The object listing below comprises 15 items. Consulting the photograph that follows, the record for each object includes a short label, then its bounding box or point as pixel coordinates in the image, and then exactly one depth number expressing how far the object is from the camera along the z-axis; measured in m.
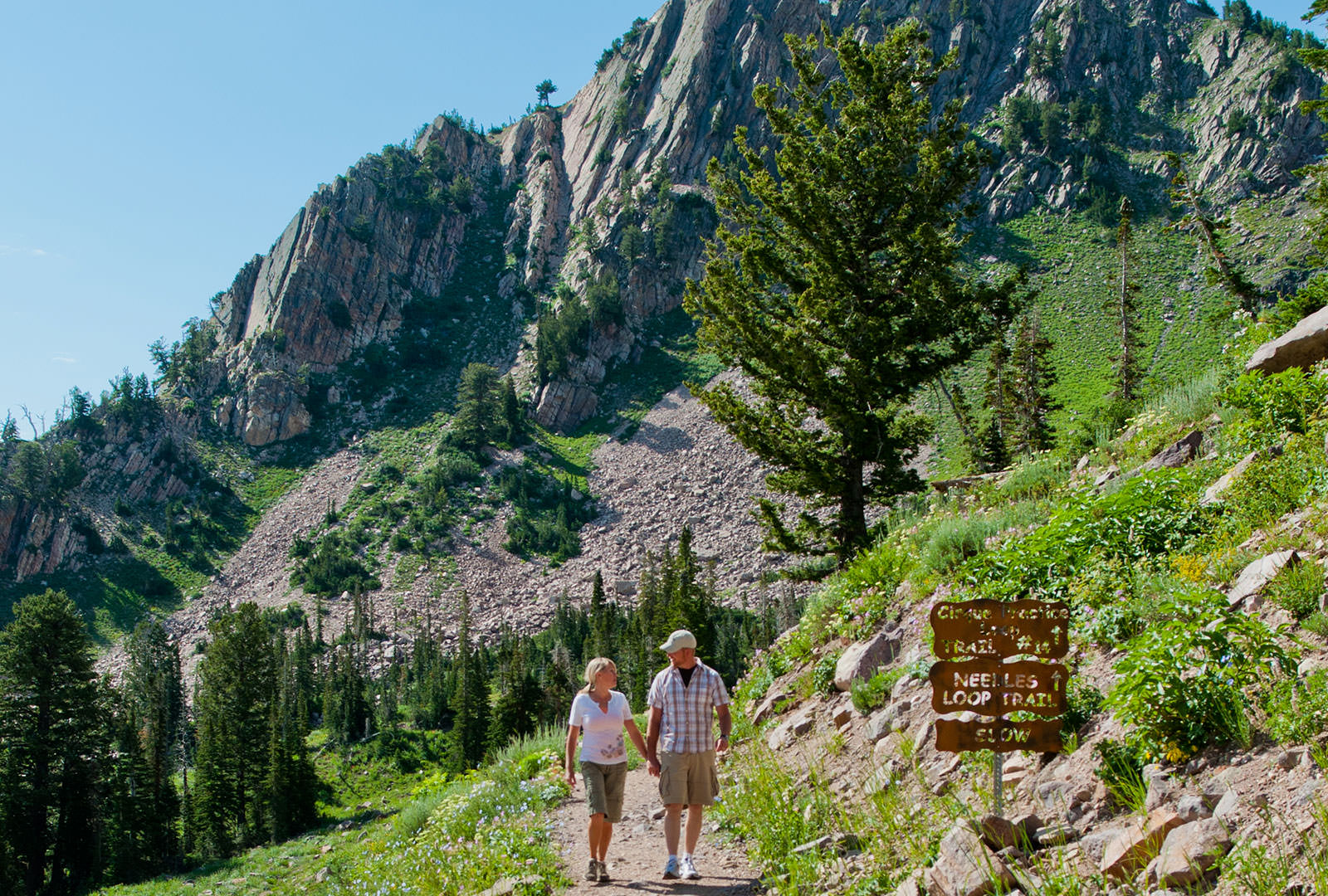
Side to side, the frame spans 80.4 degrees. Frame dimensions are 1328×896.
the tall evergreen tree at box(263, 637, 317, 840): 41.66
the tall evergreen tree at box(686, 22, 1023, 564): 13.55
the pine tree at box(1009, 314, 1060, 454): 36.03
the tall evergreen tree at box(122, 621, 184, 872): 43.12
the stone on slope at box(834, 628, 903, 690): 7.95
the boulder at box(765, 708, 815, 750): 8.00
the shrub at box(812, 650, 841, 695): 8.53
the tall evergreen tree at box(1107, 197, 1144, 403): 34.16
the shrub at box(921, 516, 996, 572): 8.52
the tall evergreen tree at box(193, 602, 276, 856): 43.41
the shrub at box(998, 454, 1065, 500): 10.31
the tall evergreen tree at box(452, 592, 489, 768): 49.31
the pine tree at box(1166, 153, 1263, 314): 26.55
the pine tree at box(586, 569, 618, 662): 57.06
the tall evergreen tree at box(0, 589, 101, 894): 34.94
